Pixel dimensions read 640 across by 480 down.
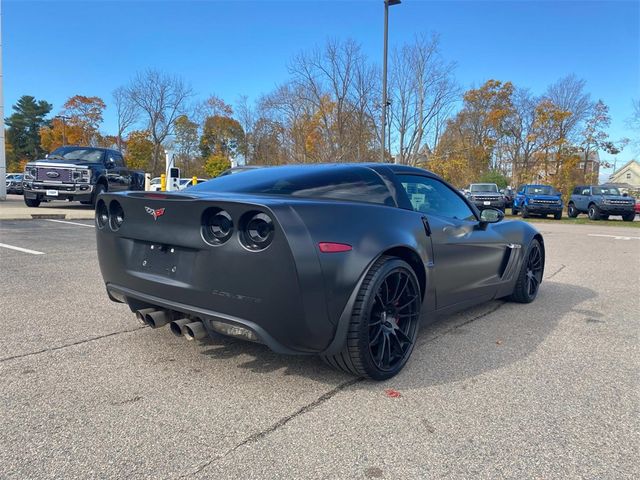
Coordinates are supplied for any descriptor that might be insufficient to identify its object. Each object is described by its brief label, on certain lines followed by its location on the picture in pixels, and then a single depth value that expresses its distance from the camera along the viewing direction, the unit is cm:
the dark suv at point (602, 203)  2200
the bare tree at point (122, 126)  4534
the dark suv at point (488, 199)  2597
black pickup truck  1490
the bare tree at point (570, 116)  4050
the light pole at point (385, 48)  1719
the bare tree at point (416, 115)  2403
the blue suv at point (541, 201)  2323
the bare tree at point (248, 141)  4297
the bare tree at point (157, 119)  4500
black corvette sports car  254
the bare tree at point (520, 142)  4500
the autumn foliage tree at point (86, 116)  5259
